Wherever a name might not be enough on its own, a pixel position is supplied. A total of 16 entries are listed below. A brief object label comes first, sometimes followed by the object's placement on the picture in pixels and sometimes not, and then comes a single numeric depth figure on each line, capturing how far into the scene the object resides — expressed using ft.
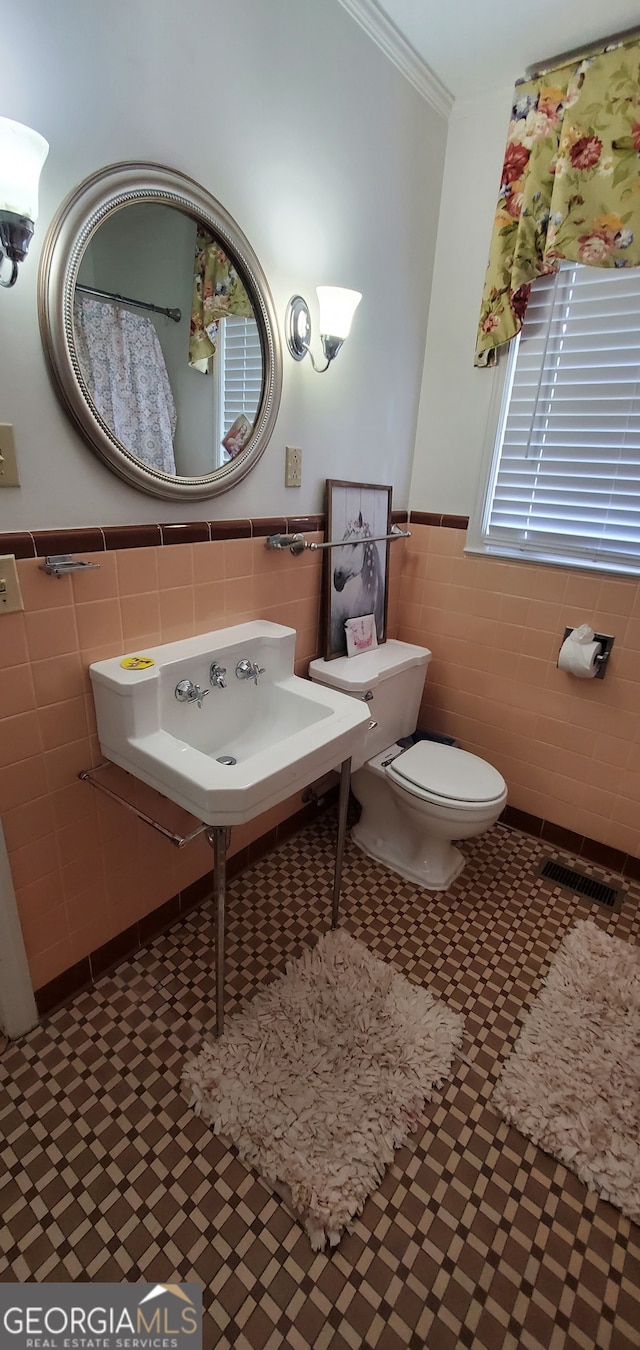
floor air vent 6.41
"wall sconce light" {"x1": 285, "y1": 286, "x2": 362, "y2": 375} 5.05
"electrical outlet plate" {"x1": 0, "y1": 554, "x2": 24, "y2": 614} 3.54
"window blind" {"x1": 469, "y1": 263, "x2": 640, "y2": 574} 5.61
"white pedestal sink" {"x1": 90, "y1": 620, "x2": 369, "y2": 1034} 3.72
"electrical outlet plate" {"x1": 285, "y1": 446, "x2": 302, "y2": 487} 5.49
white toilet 5.88
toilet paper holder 6.20
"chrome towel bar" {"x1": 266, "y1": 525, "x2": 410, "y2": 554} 5.44
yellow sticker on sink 4.21
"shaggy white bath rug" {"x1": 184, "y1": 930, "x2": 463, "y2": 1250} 3.80
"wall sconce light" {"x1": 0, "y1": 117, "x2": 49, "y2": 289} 2.80
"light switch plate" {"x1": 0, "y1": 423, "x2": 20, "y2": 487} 3.41
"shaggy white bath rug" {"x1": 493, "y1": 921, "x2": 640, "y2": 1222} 3.99
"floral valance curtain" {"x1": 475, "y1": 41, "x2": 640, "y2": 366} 5.00
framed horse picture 6.25
